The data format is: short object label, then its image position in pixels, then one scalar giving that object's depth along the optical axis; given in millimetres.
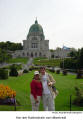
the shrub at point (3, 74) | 9833
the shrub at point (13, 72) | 11854
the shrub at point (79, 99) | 4760
